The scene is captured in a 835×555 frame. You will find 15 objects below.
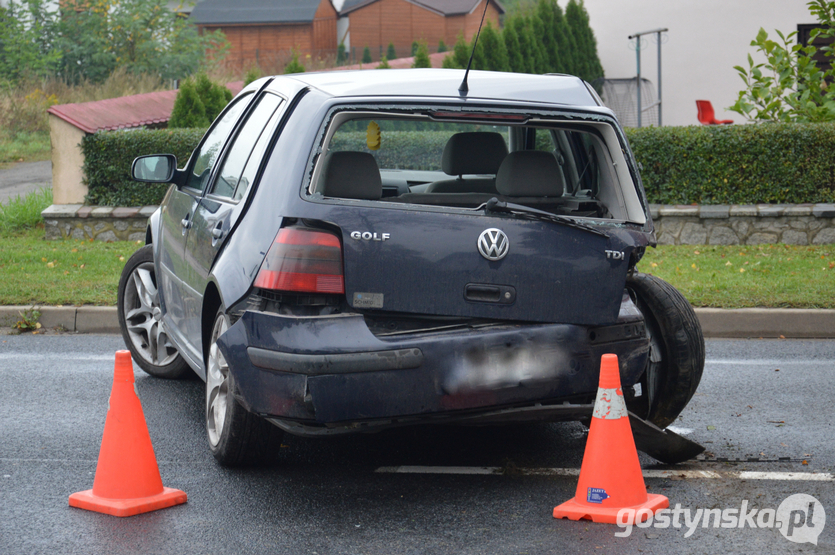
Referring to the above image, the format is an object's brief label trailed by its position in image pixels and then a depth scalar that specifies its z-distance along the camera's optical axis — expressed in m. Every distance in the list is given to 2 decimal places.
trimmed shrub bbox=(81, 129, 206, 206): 12.52
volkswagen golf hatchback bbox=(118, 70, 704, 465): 3.78
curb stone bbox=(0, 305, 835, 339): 7.89
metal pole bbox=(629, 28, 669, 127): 19.96
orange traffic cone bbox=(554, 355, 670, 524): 3.77
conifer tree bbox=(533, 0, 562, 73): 22.50
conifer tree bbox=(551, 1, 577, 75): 22.34
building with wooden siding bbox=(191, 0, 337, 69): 62.91
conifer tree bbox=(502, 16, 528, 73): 21.41
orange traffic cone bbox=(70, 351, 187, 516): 3.95
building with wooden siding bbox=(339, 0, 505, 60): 61.25
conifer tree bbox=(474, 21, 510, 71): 20.45
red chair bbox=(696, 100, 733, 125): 18.03
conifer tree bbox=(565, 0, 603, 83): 22.36
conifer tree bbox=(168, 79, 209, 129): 13.84
